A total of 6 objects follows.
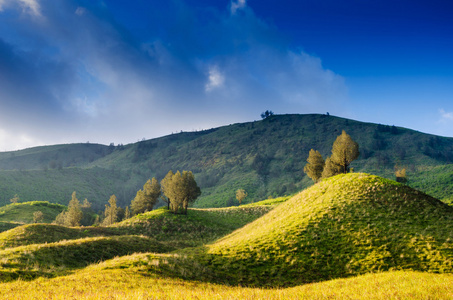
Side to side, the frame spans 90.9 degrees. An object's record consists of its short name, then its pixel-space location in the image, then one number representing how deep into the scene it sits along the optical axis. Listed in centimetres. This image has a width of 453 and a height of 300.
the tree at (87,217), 8274
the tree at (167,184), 5264
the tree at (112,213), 6244
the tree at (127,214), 6894
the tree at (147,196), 6109
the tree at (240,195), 9406
